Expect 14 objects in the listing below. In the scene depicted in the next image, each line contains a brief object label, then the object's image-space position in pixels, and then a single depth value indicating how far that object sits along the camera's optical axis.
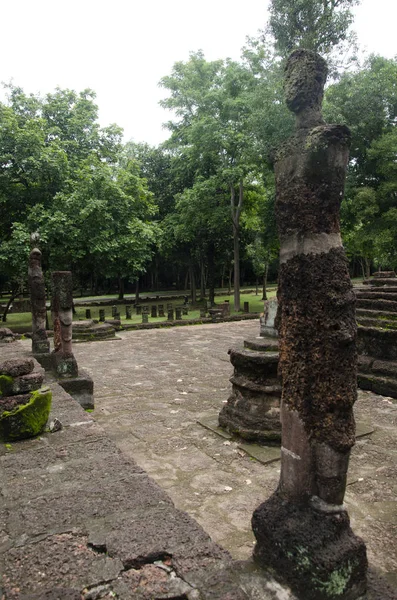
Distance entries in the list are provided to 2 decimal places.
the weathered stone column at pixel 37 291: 8.12
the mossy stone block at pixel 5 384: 4.26
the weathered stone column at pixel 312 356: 2.08
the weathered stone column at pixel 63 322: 6.71
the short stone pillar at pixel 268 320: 5.64
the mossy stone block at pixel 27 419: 3.96
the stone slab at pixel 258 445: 4.60
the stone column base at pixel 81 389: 6.49
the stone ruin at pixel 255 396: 5.05
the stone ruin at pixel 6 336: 10.45
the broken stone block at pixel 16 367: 4.32
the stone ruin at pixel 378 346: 7.33
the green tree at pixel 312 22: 16.58
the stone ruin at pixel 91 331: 13.71
